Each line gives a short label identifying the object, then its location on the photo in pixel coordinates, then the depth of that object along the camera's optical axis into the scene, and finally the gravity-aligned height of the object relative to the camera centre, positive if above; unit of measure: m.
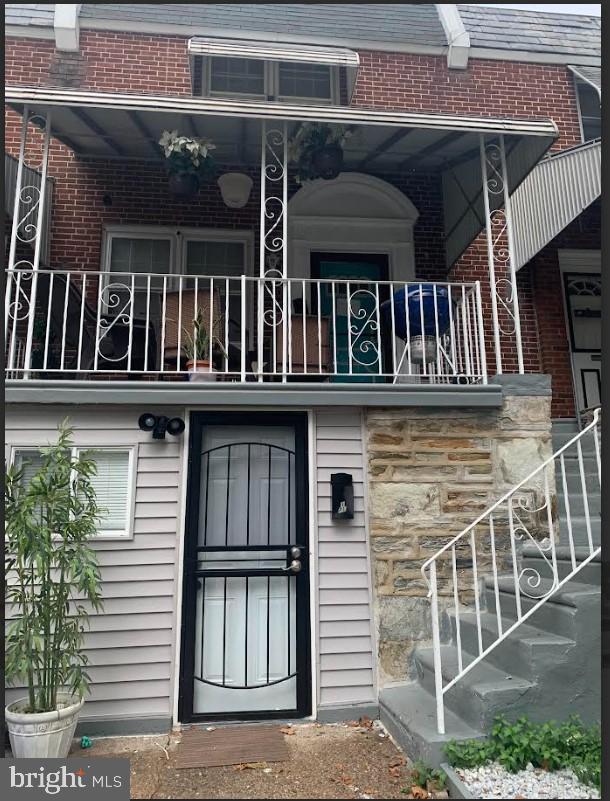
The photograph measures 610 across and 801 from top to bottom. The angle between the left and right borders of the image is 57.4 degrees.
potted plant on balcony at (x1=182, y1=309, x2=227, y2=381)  3.99 +1.14
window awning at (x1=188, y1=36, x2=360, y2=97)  5.55 +4.65
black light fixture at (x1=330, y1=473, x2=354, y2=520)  3.90 +0.08
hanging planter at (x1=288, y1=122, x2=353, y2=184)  4.67 +3.03
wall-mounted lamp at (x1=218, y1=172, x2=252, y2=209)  5.77 +3.31
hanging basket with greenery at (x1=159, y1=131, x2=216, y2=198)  4.60 +2.89
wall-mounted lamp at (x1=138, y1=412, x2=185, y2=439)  3.86 +0.58
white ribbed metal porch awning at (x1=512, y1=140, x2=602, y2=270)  4.98 +2.94
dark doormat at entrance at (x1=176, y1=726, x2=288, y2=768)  3.20 -1.40
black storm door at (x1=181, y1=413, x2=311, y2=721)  3.71 -0.42
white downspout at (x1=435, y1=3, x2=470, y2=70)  6.81 +5.53
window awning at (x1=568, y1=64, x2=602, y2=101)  6.70 +5.21
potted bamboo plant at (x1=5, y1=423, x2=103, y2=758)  3.07 -0.52
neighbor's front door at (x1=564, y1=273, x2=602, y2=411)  6.15 +1.91
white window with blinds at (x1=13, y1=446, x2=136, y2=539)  3.79 +0.20
